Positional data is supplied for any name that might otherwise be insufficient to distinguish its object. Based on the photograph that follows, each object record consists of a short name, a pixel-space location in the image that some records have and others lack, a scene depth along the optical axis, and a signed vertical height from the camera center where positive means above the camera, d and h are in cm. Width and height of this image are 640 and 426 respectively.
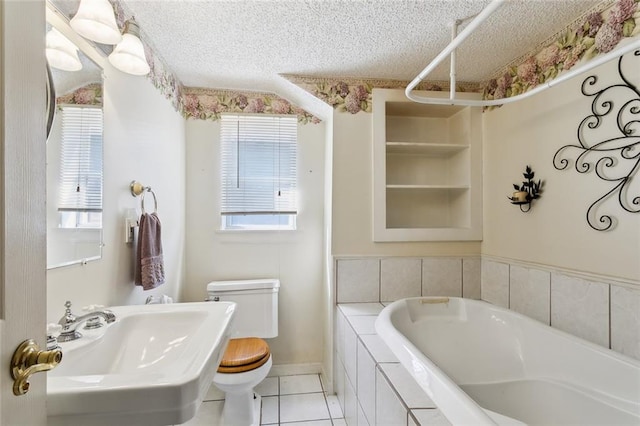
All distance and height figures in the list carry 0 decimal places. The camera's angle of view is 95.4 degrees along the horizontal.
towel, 134 -21
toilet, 156 -80
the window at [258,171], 216 +31
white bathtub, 103 -67
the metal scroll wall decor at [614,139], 115 +31
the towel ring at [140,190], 137 +11
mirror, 92 +16
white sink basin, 63 -41
